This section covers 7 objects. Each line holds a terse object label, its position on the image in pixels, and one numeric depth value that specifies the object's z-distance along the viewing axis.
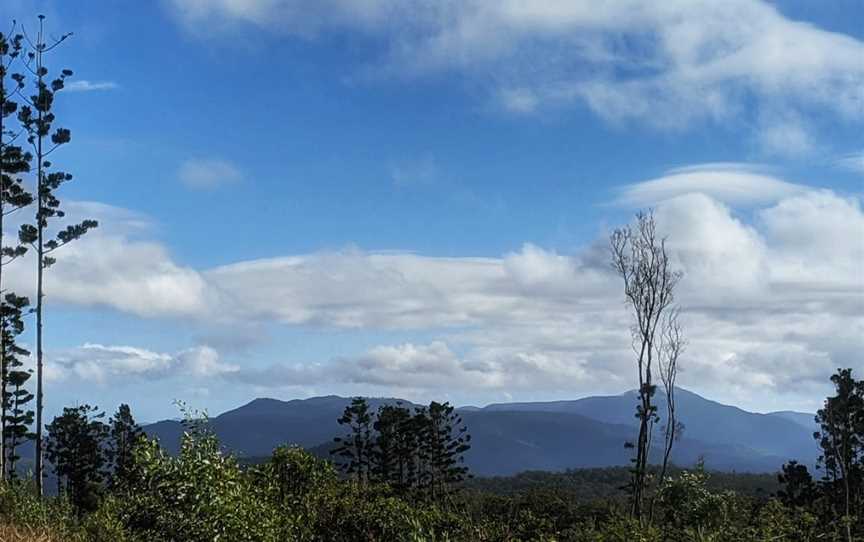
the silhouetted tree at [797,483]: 63.01
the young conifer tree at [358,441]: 81.88
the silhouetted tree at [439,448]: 80.00
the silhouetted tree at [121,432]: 83.81
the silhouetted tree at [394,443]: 81.25
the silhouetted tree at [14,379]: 48.59
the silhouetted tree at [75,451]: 81.56
